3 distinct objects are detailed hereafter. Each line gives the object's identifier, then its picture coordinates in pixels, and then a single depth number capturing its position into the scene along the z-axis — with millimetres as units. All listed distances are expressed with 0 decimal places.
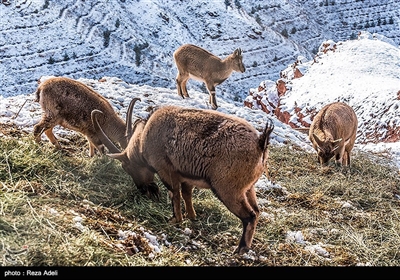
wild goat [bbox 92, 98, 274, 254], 11766
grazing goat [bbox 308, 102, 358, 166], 22719
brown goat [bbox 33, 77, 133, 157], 17500
